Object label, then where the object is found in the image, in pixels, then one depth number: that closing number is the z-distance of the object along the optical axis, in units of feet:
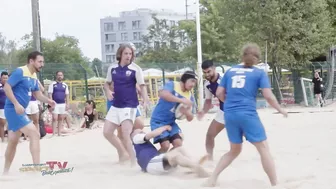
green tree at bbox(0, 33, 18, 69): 202.08
